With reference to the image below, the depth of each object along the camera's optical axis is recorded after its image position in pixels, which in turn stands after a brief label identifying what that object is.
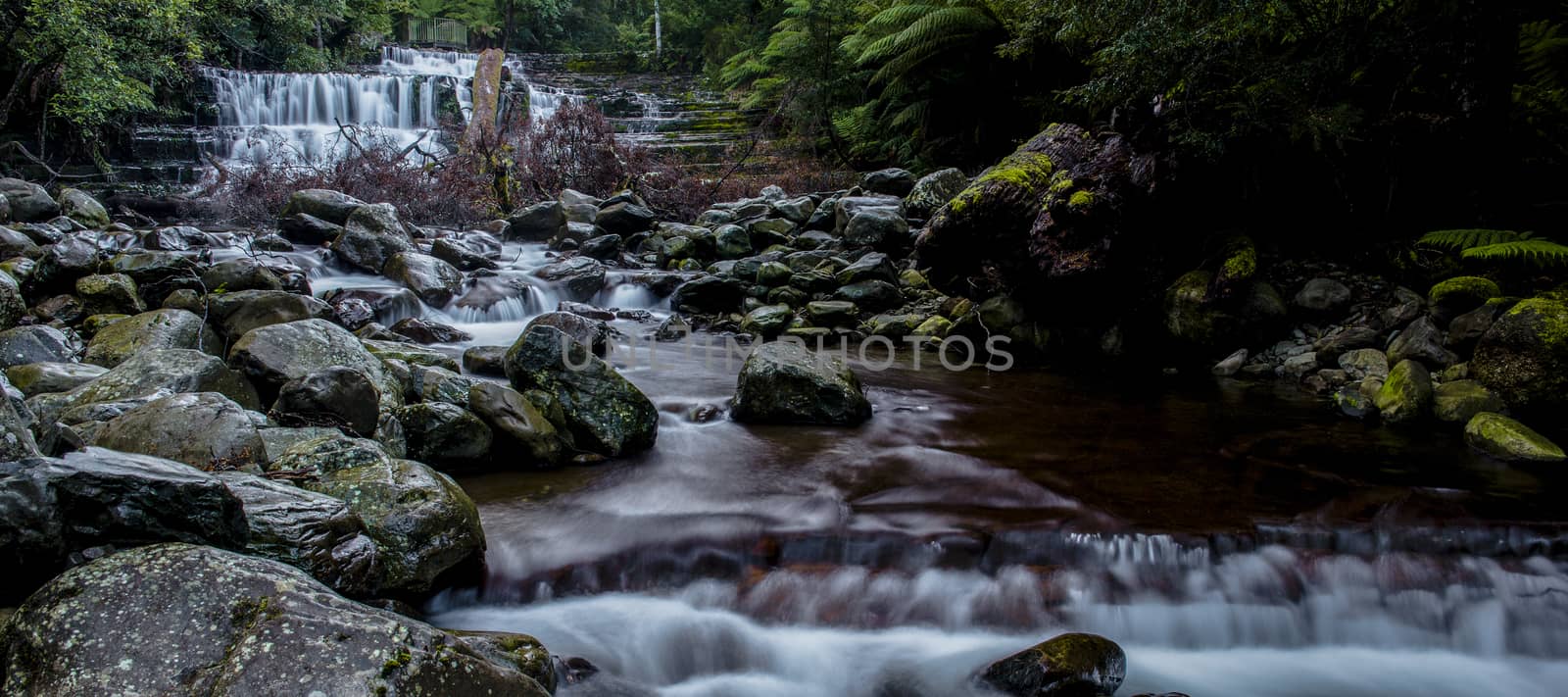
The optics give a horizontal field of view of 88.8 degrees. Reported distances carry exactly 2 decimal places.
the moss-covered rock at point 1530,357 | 4.79
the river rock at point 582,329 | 6.46
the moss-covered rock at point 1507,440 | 4.36
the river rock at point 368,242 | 8.98
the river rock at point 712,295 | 9.14
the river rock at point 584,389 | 4.61
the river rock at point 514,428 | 4.32
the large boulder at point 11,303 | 5.25
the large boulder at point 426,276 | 8.27
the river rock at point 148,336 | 4.90
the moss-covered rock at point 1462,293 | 5.46
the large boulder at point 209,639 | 1.69
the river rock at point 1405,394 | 5.11
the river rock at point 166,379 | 3.83
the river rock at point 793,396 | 5.34
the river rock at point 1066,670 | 2.71
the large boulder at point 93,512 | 1.94
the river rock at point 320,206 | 10.38
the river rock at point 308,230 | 9.90
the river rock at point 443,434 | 4.08
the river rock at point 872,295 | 8.66
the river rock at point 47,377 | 4.09
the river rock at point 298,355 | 4.23
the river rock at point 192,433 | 3.05
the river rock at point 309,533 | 2.42
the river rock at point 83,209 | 9.84
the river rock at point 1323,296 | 6.27
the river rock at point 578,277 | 9.54
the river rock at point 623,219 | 12.11
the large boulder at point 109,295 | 5.89
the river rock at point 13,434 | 2.06
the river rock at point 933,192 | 10.65
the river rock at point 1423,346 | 5.44
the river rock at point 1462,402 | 4.92
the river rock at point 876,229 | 9.98
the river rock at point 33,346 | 4.56
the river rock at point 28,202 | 9.21
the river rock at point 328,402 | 3.78
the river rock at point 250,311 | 5.51
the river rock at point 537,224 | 12.12
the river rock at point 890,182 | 12.39
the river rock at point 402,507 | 2.86
